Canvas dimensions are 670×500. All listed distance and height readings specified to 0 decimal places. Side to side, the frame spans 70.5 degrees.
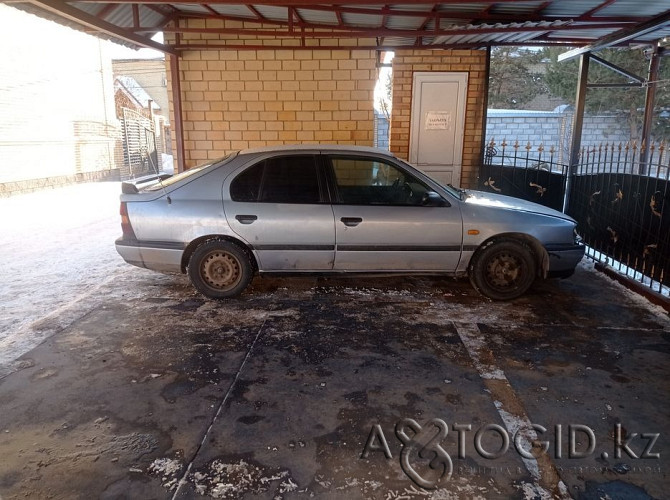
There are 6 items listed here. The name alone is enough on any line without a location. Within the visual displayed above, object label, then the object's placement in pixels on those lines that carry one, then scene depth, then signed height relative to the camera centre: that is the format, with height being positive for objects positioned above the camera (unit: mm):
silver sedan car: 4938 -702
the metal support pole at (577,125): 7492 +572
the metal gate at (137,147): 22094 +363
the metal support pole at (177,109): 8094 +783
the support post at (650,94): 7914 +1182
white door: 8422 +636
